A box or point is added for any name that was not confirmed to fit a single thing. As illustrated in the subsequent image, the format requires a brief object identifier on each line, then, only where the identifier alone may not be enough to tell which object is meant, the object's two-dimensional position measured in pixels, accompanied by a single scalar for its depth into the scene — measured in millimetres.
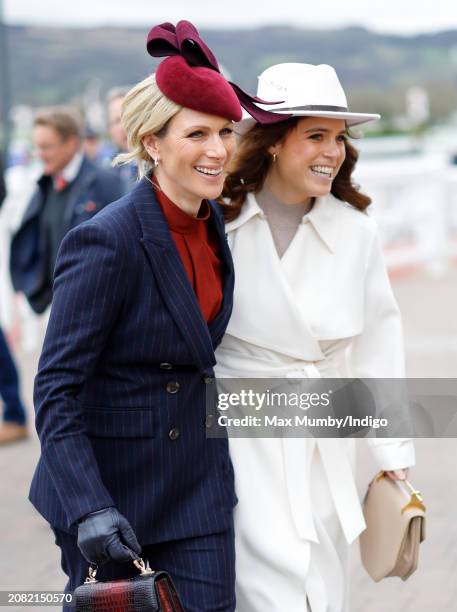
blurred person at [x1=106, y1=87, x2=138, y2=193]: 5719
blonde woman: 2371
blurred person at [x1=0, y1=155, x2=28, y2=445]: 6418
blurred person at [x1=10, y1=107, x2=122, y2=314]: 5438
